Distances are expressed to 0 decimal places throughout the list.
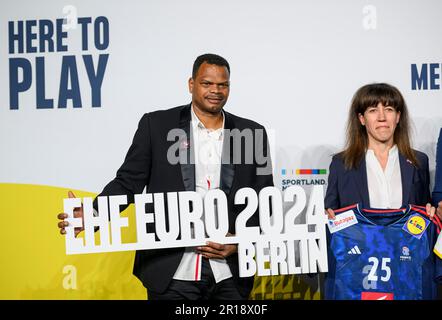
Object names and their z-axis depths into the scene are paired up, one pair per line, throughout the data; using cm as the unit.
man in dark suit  282
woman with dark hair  298
